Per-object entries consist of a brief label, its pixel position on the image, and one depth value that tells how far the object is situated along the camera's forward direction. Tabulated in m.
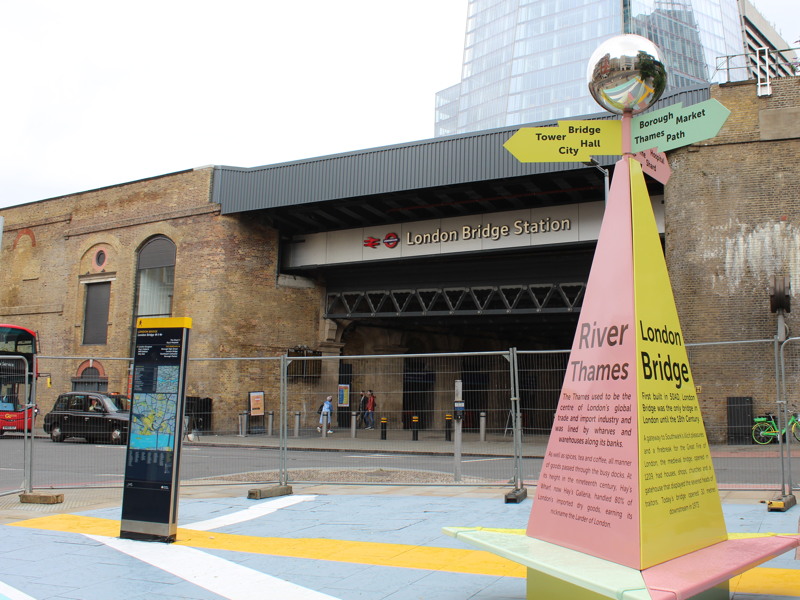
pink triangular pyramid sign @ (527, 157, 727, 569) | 4.05
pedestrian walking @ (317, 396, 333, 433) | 15.82
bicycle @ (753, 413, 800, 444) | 10.98
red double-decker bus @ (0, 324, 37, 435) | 18.22
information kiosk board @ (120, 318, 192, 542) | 6.70
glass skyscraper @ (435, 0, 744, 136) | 92.06
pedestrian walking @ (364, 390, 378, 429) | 12.80
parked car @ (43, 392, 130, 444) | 20.12
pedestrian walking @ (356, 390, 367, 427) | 14.27
